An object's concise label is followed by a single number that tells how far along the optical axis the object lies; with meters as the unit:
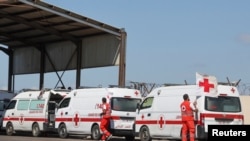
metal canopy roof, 32.73
